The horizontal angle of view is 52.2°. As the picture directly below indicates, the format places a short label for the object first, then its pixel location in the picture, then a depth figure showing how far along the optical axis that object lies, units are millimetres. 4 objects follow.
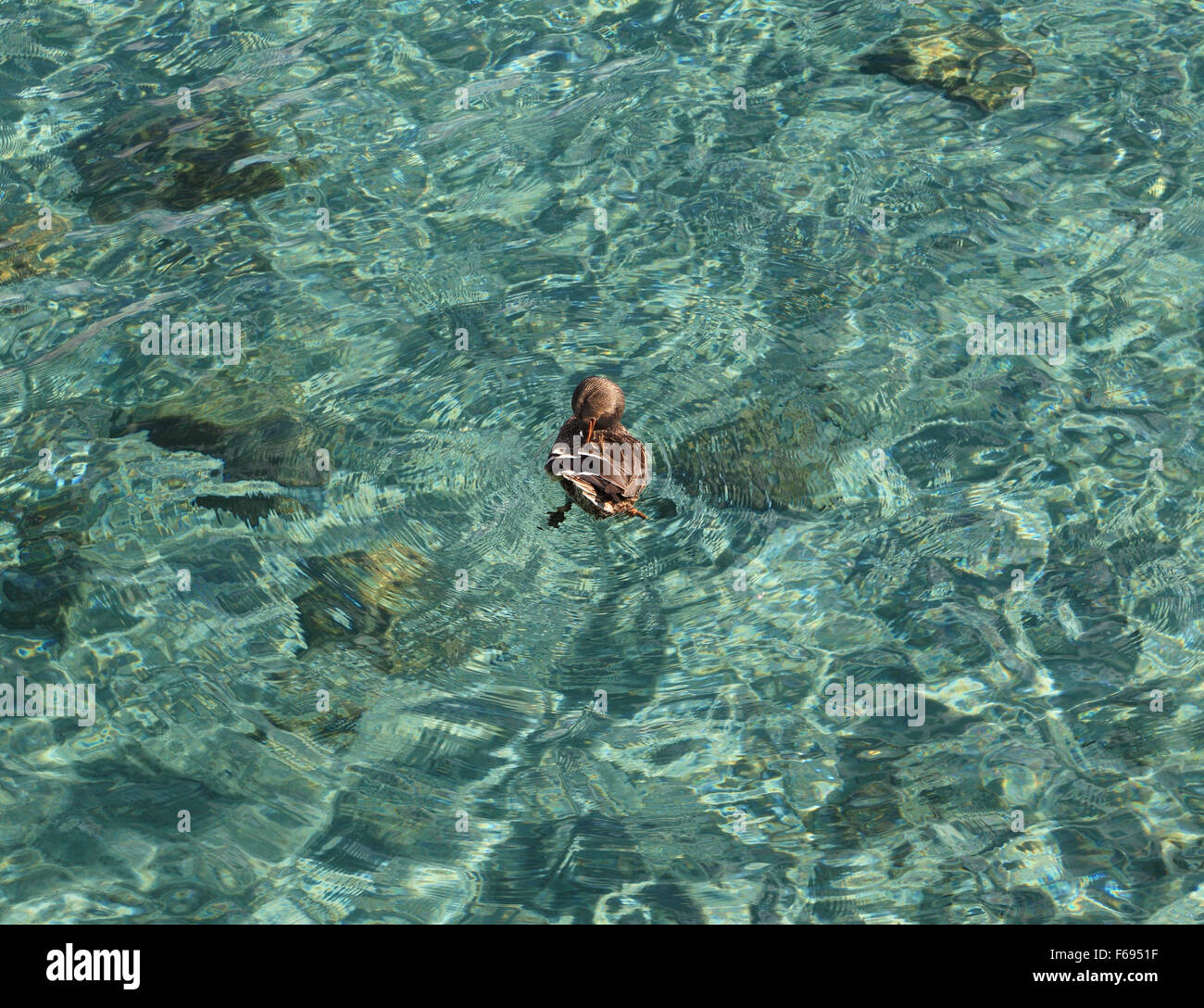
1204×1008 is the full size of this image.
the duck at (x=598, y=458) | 6047
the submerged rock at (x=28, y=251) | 8055
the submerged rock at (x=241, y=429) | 6977
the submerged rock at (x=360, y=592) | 6285
